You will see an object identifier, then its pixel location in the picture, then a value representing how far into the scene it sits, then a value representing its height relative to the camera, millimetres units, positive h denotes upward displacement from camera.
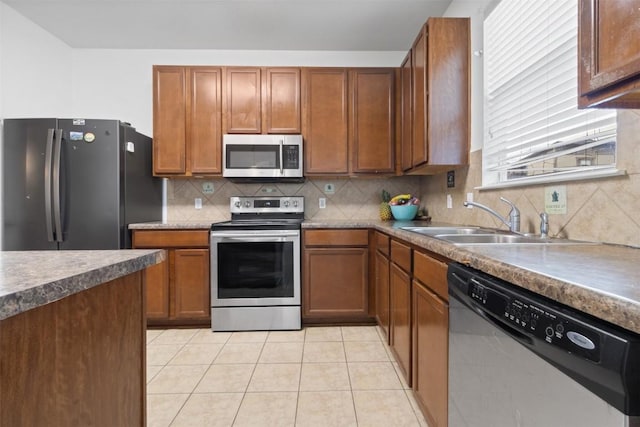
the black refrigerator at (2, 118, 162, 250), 2336 +212
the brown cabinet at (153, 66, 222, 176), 2783 +811
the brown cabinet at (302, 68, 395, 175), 2852 +829
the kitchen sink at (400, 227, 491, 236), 1852 -116
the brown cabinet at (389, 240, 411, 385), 1653 -544
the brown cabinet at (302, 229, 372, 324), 2609 -512
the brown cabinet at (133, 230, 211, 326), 2574 -555
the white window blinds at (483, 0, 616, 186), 1279 +535
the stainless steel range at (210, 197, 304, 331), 2557 -544
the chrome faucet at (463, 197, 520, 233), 1543 -37
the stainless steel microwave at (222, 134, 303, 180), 2756 +487
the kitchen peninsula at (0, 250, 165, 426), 547 -275
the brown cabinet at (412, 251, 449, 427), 1181 -530
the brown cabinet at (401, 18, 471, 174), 2102 +809
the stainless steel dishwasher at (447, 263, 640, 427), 471 -306
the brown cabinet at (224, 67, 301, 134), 2826 +1003
